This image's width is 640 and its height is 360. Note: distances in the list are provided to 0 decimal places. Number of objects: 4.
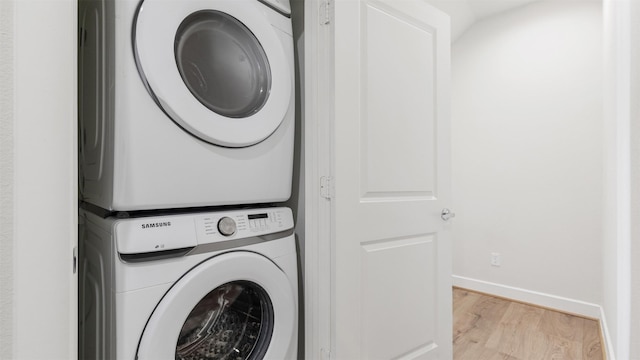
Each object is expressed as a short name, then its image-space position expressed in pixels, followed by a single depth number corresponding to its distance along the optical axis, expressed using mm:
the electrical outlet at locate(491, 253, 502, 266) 2854
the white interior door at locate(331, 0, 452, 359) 1310
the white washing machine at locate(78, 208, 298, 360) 874
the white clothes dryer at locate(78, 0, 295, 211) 900
